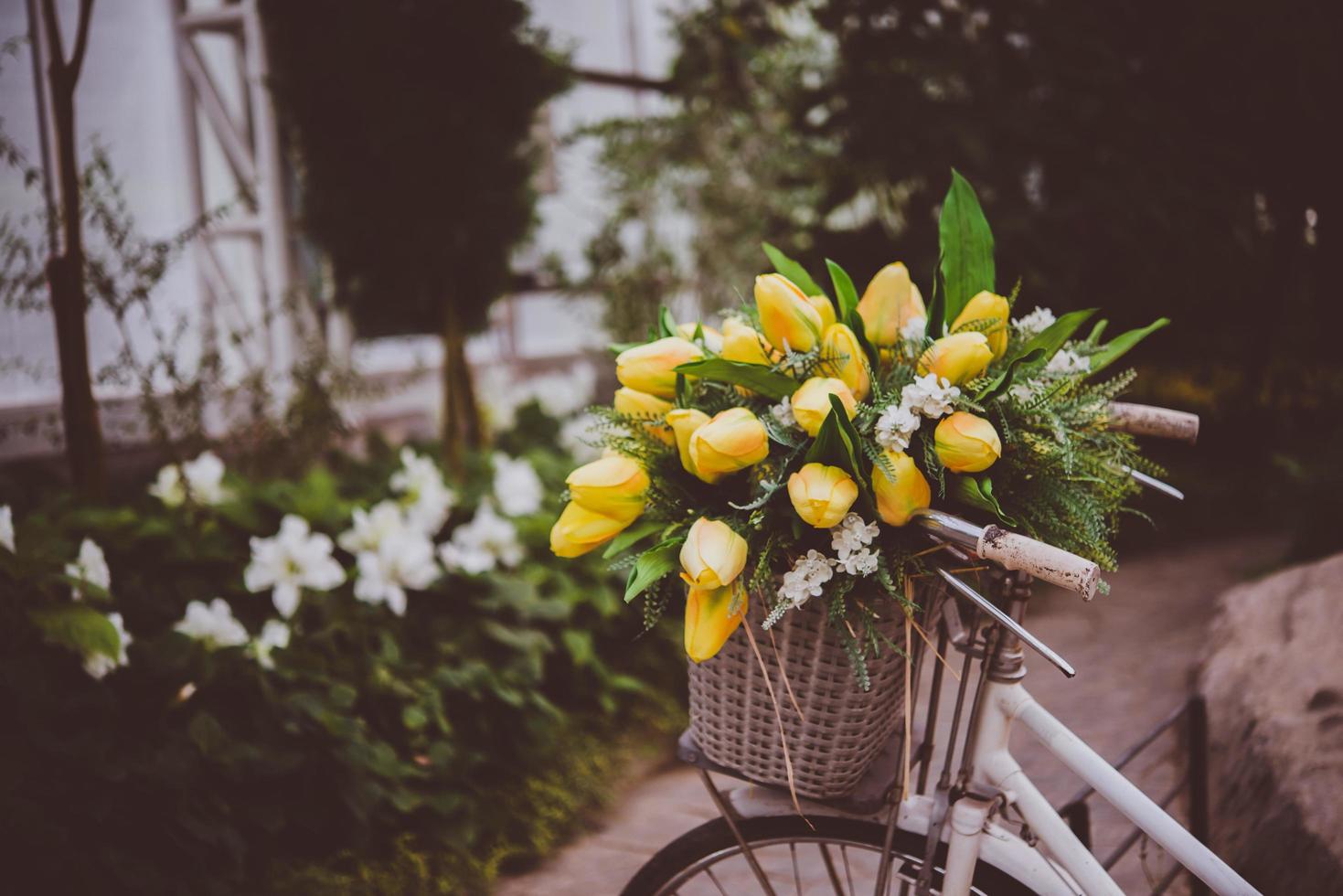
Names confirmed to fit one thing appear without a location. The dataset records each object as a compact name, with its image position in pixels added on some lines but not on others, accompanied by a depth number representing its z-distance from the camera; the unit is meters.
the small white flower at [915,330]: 1.21
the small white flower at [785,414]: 1.17
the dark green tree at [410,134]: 3.30
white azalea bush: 1.93
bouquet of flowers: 1.09
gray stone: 1.87
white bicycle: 1.24
